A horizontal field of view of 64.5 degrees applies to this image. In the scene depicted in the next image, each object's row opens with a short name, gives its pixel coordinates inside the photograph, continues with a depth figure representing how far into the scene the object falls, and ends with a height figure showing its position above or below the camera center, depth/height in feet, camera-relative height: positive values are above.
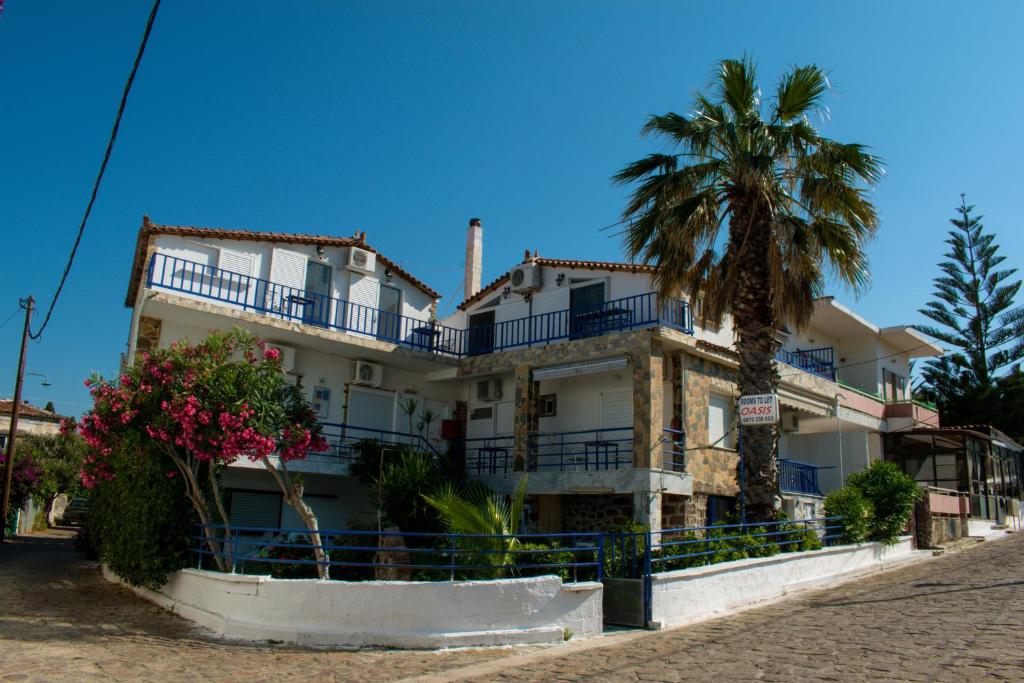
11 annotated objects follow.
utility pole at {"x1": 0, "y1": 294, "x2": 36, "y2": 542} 80.53 +4.53
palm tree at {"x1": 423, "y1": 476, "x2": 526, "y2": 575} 34.27 -1.13
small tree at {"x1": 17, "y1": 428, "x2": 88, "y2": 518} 113.60 +3.19
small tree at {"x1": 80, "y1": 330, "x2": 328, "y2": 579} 36.35 +3.54
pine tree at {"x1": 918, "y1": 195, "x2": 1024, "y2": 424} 111.34 +25.73
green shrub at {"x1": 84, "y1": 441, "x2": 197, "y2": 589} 38.86 -1.61
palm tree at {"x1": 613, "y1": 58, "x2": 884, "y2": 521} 48.01 +17.94
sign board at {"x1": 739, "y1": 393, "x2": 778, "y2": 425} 44.79 +5.55
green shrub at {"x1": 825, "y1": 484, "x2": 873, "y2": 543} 52.11 +0.25
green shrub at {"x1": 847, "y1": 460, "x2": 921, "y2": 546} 54.85 +1.26
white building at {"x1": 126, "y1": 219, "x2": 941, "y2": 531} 55.57 +10.28
